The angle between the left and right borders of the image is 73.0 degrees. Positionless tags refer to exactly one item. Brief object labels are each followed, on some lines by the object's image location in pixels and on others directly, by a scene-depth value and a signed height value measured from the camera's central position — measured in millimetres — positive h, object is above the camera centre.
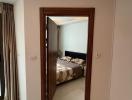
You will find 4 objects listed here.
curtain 1937 -200
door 1884 -365
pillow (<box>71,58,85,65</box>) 3758 -755
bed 3024 -888
